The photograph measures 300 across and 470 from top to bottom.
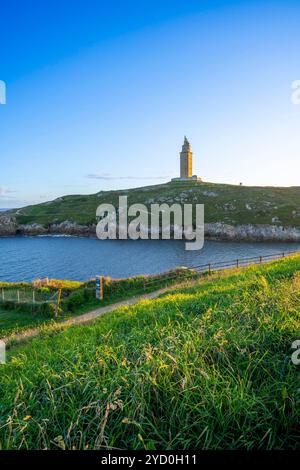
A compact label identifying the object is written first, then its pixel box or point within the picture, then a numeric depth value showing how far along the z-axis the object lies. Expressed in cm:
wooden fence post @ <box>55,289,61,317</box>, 1870
